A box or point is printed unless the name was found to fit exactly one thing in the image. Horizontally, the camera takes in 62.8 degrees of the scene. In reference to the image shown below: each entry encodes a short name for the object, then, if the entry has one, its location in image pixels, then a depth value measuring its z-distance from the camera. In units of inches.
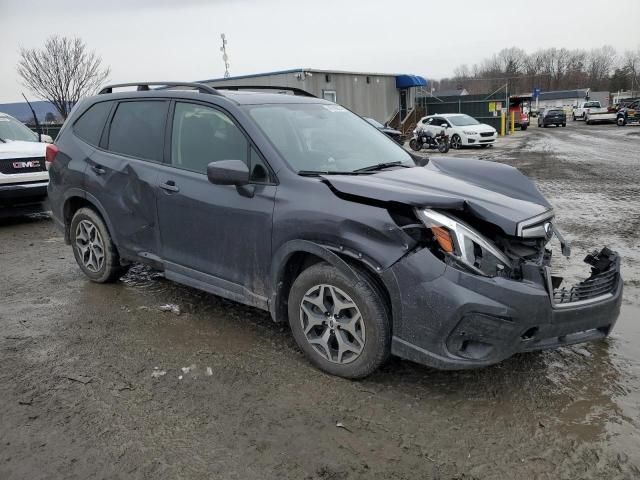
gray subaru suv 112.9
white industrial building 1063.6
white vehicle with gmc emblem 323.6
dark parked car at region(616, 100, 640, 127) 1437.0
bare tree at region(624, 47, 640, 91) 3425.2
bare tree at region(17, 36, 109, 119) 1117.1
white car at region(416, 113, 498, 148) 922.7
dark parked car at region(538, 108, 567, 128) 1690.5
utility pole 1746.8
